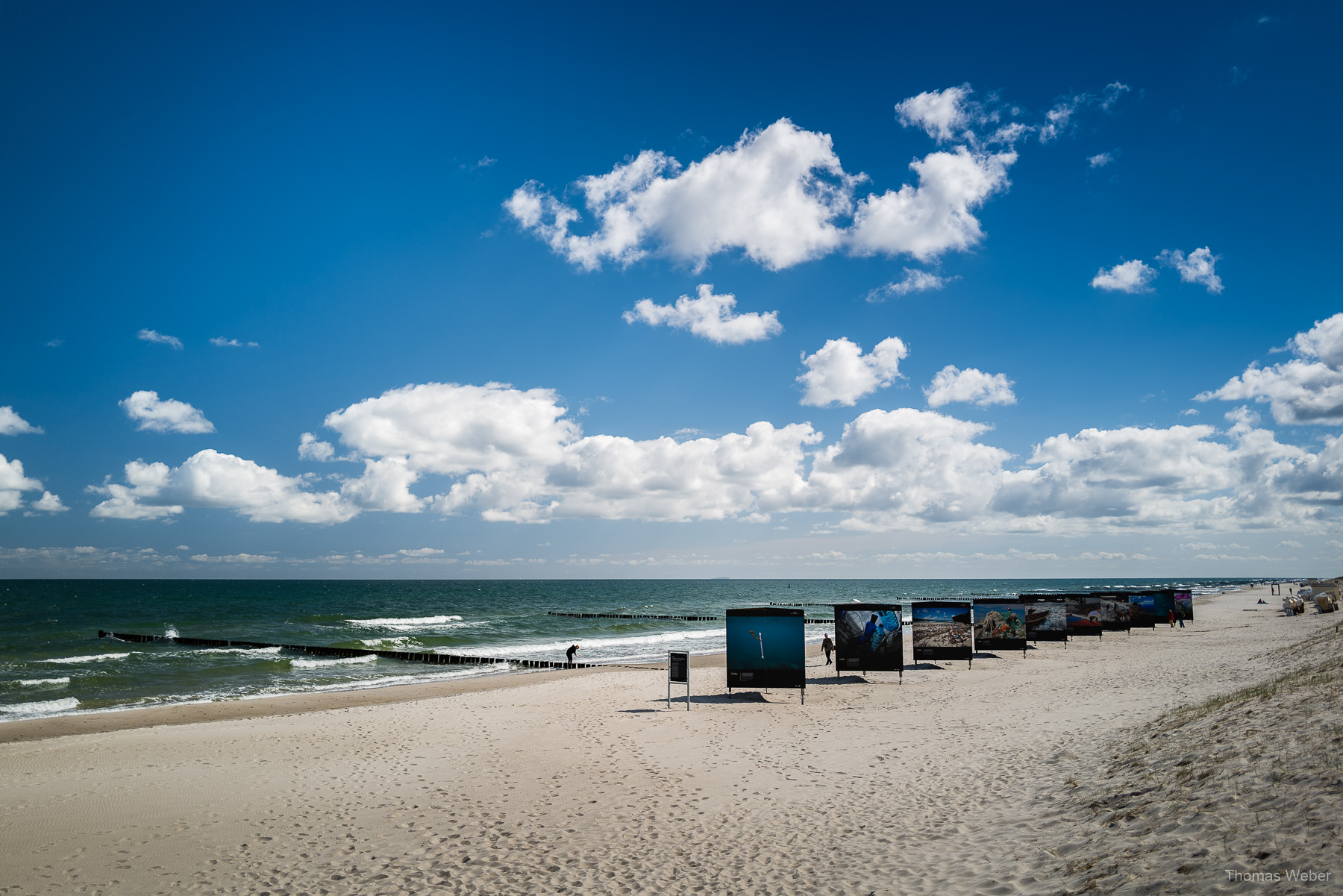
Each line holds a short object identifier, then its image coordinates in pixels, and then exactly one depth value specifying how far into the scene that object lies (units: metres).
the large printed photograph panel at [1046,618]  37.38
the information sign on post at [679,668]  19.86
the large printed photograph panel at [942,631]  27.97
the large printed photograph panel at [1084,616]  39.66
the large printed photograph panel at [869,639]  24.28
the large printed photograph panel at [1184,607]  46.94
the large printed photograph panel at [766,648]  20.62
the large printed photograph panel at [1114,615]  42.88
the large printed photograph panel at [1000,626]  31.97
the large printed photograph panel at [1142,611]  44.97
